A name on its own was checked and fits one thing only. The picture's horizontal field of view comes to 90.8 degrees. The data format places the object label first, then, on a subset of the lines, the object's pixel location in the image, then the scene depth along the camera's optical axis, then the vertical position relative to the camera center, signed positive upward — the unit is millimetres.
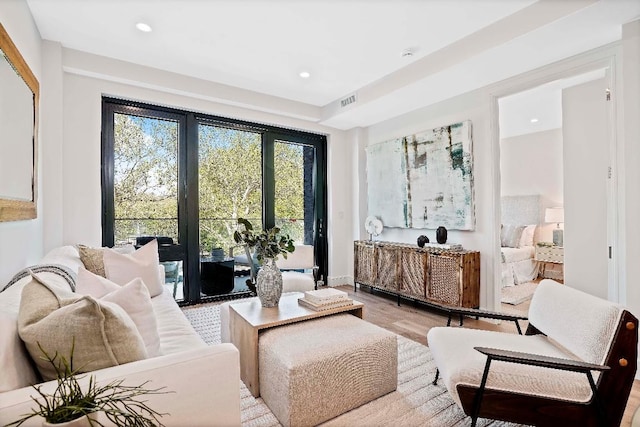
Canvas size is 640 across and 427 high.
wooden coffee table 1996 -712
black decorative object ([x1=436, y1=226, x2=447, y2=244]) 3725 -254
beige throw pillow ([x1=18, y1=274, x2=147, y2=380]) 1005 -371
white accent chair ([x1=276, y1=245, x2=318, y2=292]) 3582 -652
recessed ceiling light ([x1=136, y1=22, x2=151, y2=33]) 2648 +1605
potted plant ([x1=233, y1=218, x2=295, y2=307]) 2367 -352
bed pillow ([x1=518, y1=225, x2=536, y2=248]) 5734 -421
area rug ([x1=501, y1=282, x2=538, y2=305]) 4184 -1153
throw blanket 1698 -314
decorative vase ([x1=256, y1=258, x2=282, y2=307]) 2363 -519
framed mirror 1686 +505
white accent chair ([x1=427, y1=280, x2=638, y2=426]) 1373 -780
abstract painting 3668 +450
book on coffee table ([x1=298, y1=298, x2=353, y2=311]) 2299 -669
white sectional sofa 934 -550
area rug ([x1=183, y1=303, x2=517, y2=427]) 1760 -1155
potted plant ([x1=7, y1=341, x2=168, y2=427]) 764 -486
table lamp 5414 -92
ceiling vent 4158 +1528
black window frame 3457 +559
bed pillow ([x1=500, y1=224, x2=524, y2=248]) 5705 -418
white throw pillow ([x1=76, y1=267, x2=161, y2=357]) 1330 -397
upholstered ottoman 1682 -878
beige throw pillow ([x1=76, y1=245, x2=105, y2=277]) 2529 -356
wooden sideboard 3363 -704
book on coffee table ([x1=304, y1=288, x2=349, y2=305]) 2340 -623
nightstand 5246 -809
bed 5035 -453
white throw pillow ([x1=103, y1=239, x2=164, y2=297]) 2465 -412
